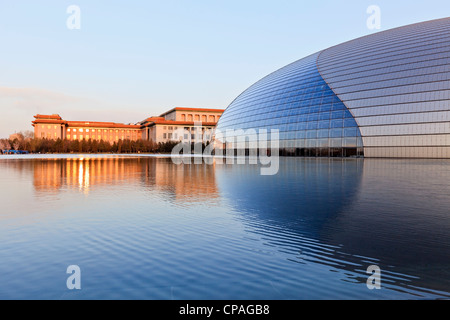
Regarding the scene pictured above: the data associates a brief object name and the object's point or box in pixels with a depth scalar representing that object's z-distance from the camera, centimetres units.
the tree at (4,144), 13681
